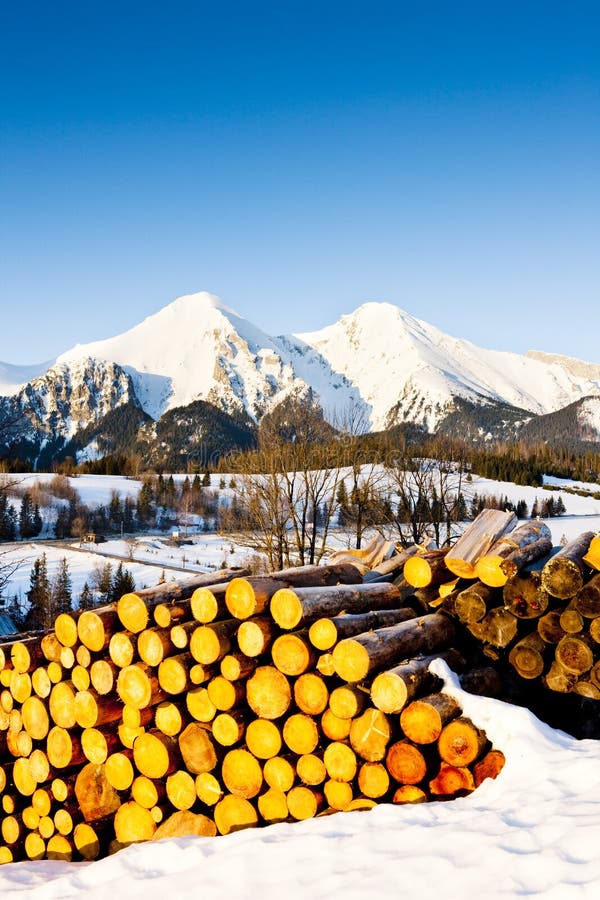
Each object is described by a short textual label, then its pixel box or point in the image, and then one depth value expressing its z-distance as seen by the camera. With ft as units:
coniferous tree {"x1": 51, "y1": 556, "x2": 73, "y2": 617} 172.91
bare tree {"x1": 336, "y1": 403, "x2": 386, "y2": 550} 73.72
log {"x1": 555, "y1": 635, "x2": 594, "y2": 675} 19.01
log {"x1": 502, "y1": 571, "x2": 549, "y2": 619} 20.02
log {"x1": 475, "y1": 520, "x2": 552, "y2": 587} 20.77
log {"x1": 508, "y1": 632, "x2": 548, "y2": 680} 20.02
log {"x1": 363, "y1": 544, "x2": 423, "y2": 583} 27.78
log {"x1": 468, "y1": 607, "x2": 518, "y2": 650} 20.61
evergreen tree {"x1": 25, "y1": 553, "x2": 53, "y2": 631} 166.71
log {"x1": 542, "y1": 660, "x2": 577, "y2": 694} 19.54
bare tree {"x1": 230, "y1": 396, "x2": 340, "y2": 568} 61.67
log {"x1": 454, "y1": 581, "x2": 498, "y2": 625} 20.98
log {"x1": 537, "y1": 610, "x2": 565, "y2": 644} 19.84
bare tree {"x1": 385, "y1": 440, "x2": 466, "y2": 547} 87.51
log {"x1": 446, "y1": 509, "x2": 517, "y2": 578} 21.97
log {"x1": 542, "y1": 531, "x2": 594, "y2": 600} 19.51
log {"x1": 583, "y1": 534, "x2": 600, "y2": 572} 19.72
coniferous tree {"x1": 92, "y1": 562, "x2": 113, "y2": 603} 189.69
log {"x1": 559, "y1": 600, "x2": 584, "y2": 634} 19.19
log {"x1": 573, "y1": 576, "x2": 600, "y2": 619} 18.88
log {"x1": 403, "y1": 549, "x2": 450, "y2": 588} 22.34
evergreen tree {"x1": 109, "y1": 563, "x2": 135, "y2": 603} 156.04
